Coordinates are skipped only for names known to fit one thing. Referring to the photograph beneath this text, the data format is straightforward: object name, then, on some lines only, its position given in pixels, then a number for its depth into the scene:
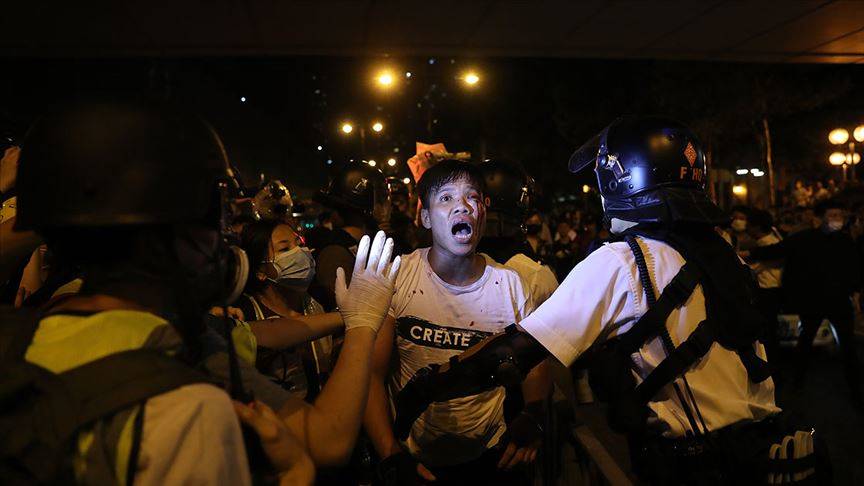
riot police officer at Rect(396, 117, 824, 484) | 2.12
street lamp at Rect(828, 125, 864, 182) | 16.55
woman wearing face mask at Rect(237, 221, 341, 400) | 3.27
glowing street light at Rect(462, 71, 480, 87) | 16.77
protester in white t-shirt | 2.86
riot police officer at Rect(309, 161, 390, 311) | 4.54
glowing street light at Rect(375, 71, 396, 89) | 16.56
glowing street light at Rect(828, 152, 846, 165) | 20.63
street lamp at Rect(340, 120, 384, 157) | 26.95
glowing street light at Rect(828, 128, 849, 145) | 17.30
